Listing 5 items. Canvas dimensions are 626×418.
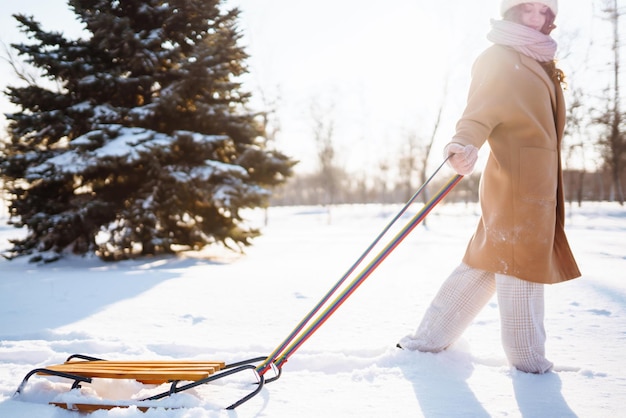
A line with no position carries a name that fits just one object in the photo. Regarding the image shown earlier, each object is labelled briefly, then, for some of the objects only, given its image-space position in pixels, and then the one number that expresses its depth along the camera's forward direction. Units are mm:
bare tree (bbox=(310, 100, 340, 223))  31922
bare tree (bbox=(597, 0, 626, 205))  18625
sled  1808
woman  2006
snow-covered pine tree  7730
